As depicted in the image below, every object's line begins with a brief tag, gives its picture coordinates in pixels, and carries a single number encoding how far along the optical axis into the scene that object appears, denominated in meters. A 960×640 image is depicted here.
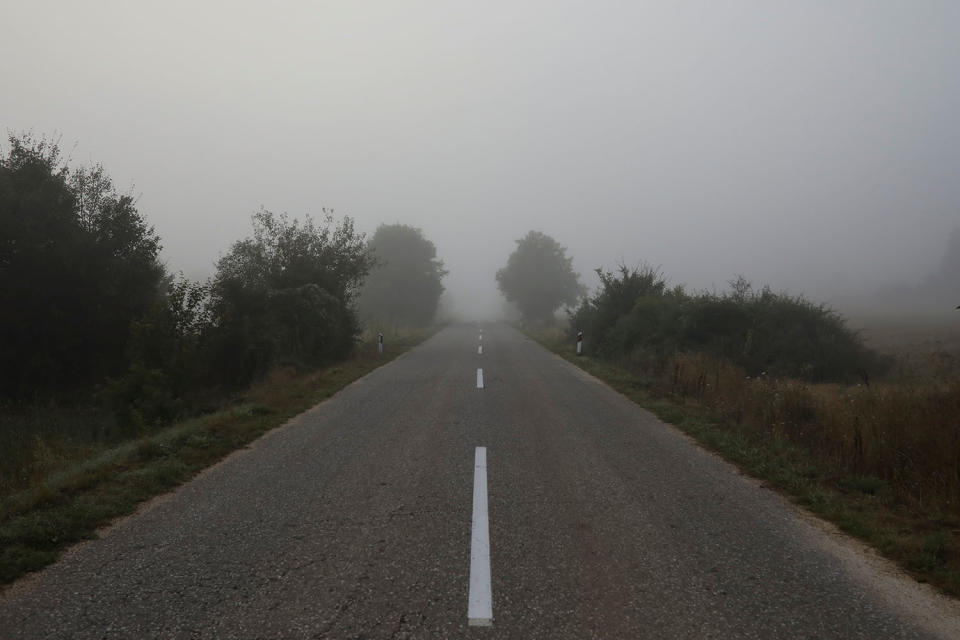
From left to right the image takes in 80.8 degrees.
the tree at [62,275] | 13.73
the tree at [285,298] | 15.75
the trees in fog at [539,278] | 53.66
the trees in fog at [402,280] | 46.12
